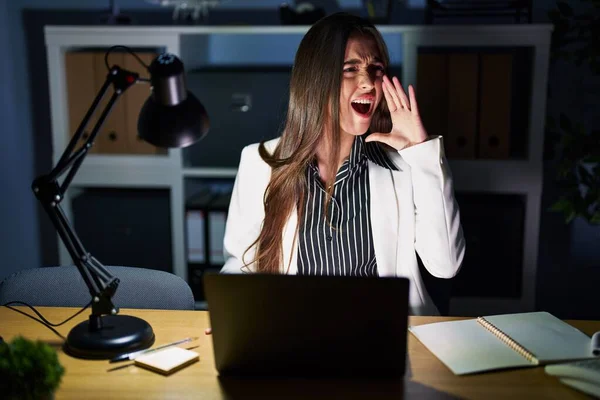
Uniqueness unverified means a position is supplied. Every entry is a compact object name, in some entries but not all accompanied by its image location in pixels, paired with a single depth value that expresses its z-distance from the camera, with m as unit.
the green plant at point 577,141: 2.19
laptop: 0.94
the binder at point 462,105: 2.26
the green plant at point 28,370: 0.81
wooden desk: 0.98
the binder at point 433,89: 2.27
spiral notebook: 1.08
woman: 1.65
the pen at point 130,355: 1.10
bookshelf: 2.25
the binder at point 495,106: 2.26
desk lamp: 1.10
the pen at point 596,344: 1.11
